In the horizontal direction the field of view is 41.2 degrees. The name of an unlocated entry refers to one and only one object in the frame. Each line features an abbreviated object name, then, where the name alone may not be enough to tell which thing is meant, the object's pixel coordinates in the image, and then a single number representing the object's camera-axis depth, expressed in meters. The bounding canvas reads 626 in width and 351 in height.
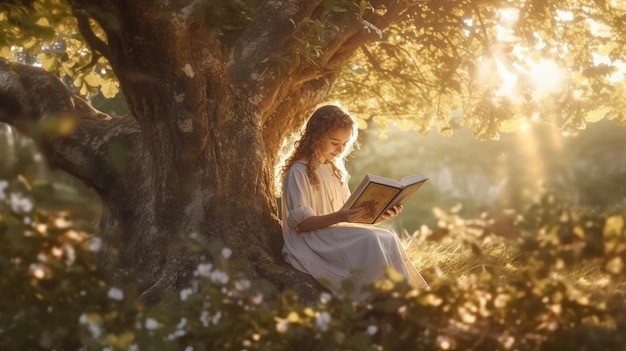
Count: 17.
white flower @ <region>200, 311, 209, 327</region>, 3.75
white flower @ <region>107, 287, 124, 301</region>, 3.65
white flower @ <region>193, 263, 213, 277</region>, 3.89
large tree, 6.09
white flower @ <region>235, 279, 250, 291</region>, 3.86
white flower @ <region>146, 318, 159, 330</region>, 3.58
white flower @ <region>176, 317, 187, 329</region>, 3.68
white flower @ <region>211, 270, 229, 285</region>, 3.88
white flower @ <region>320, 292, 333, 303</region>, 3.67
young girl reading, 6.23
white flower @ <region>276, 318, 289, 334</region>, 3.54
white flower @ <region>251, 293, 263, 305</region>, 3.82
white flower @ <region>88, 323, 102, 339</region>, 3.51
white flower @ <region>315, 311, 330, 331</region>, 3.46
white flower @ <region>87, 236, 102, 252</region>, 3.55
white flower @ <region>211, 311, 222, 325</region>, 3.74
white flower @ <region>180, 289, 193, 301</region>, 4.02
